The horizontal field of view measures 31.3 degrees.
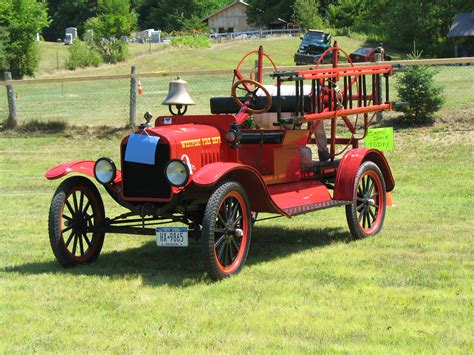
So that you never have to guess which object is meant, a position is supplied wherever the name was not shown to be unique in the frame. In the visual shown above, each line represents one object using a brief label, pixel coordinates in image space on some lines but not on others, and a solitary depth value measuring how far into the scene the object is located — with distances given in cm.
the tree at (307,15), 7944
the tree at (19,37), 4906
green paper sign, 1076
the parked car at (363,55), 4666
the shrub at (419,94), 1691
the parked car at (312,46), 4560
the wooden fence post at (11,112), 2095
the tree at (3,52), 4622
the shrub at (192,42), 6750
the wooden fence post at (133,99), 1903
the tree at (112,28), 5762
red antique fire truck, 749
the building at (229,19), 10650
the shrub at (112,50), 5606
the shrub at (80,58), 5088
